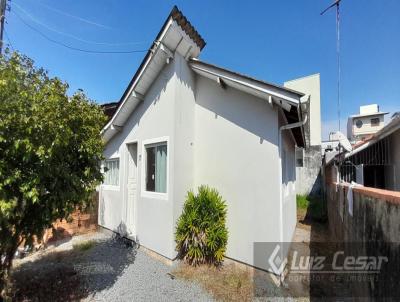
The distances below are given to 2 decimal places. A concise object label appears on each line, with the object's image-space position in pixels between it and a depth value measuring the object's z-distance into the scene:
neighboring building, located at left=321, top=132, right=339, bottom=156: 16.22
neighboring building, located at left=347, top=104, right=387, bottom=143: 33.41
